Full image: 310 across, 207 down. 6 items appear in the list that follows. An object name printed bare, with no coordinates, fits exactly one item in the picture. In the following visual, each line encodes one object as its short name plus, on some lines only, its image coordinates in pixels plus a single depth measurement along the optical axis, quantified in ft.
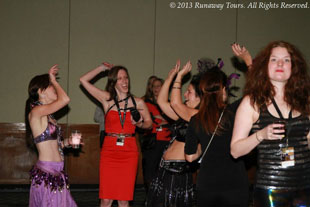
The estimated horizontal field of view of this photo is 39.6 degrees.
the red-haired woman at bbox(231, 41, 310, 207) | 8.16
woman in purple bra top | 12.92
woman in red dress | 16.20
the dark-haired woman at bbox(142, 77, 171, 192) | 20.57
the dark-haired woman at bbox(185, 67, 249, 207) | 10.07
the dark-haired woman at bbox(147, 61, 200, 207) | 13.62
